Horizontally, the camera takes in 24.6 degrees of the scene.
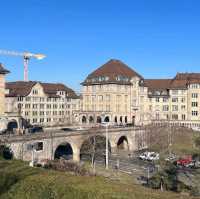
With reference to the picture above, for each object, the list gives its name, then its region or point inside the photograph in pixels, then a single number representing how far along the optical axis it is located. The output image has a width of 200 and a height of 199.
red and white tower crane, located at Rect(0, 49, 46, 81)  177.75
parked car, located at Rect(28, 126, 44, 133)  106.64
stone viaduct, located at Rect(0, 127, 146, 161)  66.94
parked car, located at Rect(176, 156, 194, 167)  77.57
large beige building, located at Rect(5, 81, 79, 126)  123.31
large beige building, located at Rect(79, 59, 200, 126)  128.50
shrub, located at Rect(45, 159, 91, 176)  52.70
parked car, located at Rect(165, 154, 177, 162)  83.10
